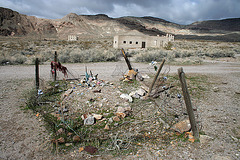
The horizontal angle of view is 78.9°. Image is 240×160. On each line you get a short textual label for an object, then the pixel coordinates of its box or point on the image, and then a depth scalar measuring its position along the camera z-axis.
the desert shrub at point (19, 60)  12.26
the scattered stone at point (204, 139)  3.36
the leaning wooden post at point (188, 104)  3.18
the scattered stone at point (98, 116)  4.31
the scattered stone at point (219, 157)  2.86
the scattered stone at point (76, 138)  3.41
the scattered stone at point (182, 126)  3.74
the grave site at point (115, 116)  3.26
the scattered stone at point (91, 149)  3.11
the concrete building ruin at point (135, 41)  32.34
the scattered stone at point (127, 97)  5.51
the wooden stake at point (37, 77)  5.72
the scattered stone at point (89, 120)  4.12
